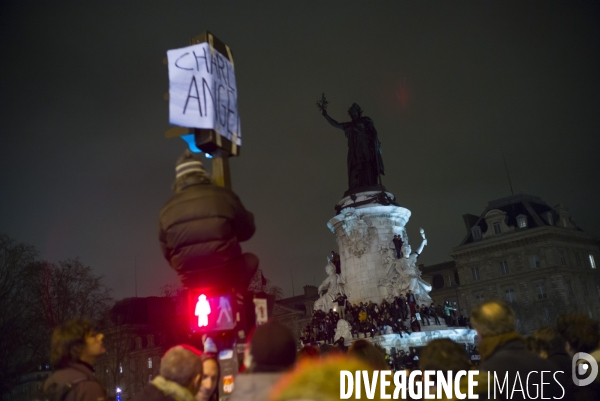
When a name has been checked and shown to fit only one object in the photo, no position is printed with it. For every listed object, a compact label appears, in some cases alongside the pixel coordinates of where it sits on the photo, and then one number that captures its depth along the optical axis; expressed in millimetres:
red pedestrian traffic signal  3662
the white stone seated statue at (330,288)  24742
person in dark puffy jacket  3828
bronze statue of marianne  25766
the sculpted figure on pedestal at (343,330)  21906
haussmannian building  52969
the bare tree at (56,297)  28017
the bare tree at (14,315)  24859
